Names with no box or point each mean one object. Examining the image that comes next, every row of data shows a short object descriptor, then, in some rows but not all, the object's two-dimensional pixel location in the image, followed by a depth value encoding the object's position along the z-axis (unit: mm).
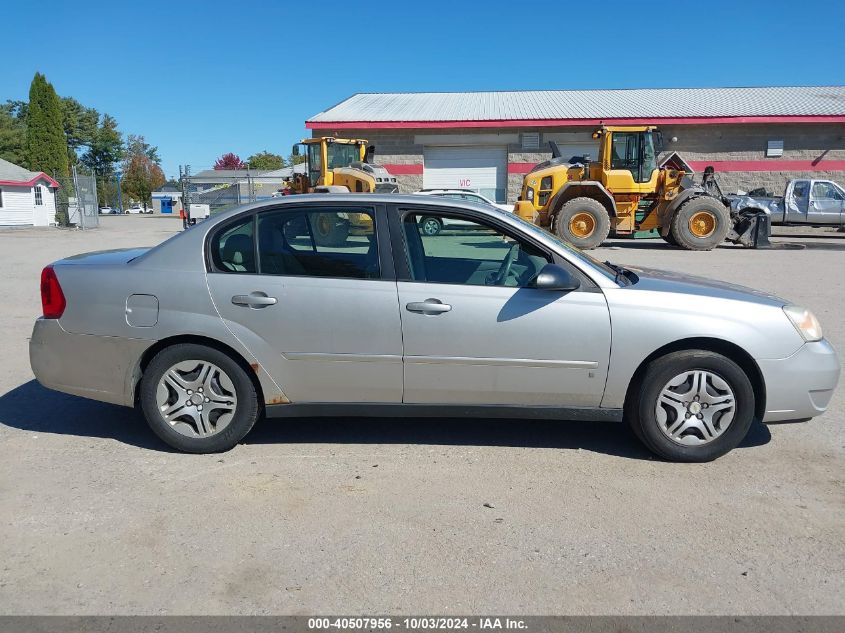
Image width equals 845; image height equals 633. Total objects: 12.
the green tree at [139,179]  95688
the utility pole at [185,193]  29344
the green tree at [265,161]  108975
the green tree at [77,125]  81312
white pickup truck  23266
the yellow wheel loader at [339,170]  20969
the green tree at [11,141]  60906
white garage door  30906
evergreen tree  52750
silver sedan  3930
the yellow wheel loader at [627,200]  18062
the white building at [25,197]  38125
